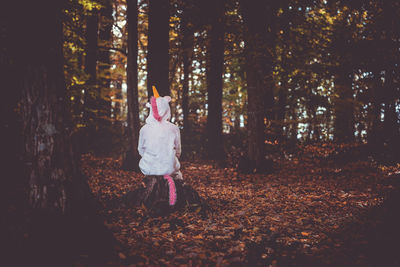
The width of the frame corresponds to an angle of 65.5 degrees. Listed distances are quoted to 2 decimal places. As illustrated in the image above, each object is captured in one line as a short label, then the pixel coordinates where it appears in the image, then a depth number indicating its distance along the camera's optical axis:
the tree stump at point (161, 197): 6.32
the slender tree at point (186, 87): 17.27
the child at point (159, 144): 6.32
